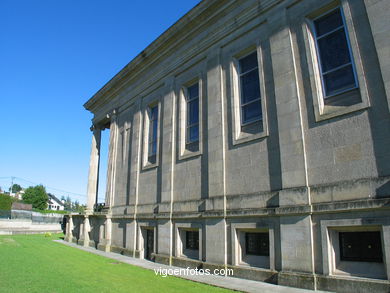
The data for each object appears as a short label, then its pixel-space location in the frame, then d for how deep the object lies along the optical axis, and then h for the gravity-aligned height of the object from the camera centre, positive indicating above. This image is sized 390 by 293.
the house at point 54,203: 151.12 +7.73
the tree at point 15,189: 195.95 +19.22
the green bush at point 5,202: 67.84 +3.64
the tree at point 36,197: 108.94 +7.69
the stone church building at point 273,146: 8.38 +2.60
